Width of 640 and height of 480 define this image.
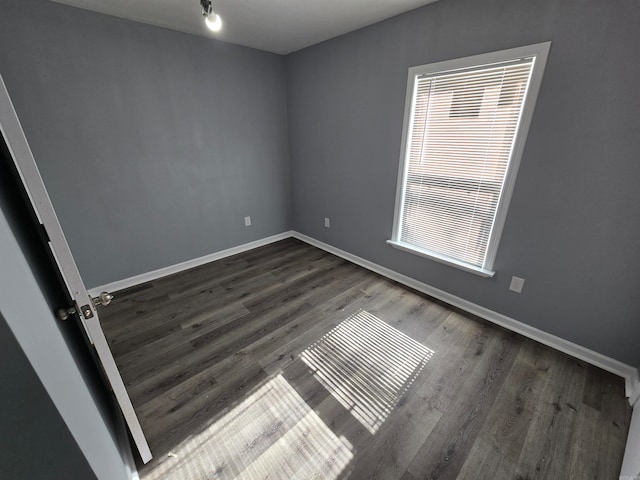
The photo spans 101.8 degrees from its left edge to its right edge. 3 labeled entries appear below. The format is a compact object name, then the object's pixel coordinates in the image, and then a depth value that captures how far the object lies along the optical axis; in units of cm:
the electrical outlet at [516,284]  198
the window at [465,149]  175
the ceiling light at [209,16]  155
